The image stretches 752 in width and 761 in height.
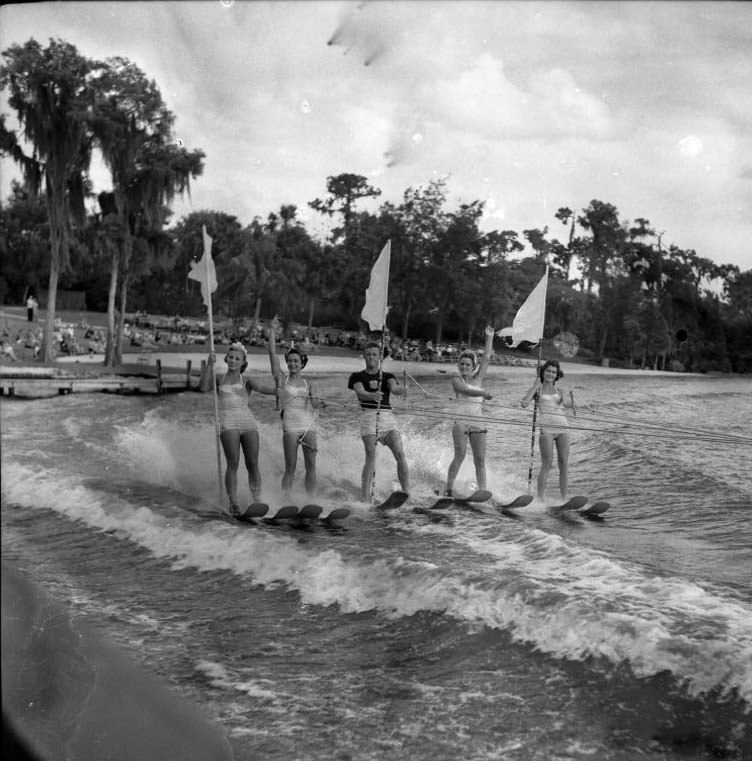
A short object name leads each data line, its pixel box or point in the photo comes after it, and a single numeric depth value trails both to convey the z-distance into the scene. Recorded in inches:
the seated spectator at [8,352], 1089.8
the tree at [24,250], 1744.6
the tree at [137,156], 968.9
